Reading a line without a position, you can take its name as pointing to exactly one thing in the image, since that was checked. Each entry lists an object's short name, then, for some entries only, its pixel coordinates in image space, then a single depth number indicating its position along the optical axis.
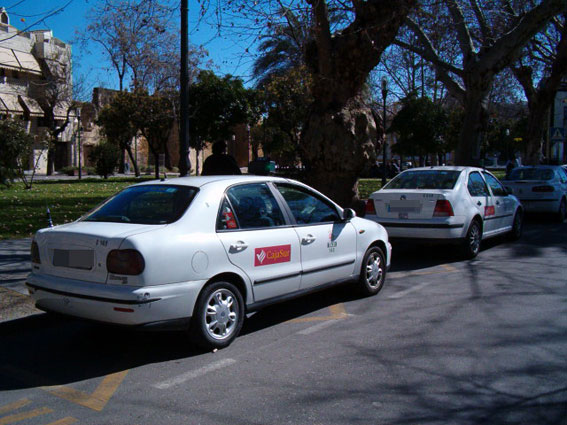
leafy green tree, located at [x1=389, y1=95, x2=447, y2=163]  26.97
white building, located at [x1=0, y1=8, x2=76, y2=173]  44.62
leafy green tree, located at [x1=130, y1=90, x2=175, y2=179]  32.47
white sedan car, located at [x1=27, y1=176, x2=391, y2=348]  4.51
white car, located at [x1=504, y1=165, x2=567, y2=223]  14.55
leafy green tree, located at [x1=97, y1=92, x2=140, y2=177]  32.47
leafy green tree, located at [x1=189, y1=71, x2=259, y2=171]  32.03
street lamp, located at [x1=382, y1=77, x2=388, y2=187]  22.19
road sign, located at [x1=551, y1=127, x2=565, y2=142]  23.64
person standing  9.27
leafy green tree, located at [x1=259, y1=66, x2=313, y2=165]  28.66
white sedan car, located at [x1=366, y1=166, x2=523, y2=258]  9.09
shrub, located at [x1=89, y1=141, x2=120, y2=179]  34.31
